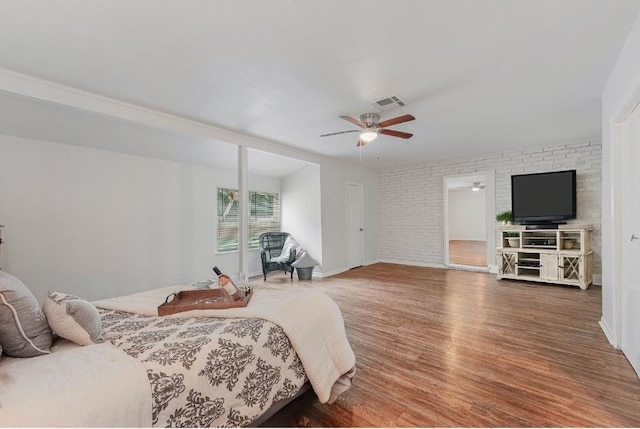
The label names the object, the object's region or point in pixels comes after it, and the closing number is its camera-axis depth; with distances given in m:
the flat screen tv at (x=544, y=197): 4.77
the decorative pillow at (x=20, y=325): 1.20
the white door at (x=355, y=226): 6.47
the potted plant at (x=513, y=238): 5.05
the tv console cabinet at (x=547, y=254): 4.43
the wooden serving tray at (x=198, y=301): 1.75
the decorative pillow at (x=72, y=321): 1.34
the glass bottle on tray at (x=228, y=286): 1.95
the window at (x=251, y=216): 5.47
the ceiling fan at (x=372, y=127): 3.34
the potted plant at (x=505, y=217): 5.18
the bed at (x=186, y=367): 0.97
